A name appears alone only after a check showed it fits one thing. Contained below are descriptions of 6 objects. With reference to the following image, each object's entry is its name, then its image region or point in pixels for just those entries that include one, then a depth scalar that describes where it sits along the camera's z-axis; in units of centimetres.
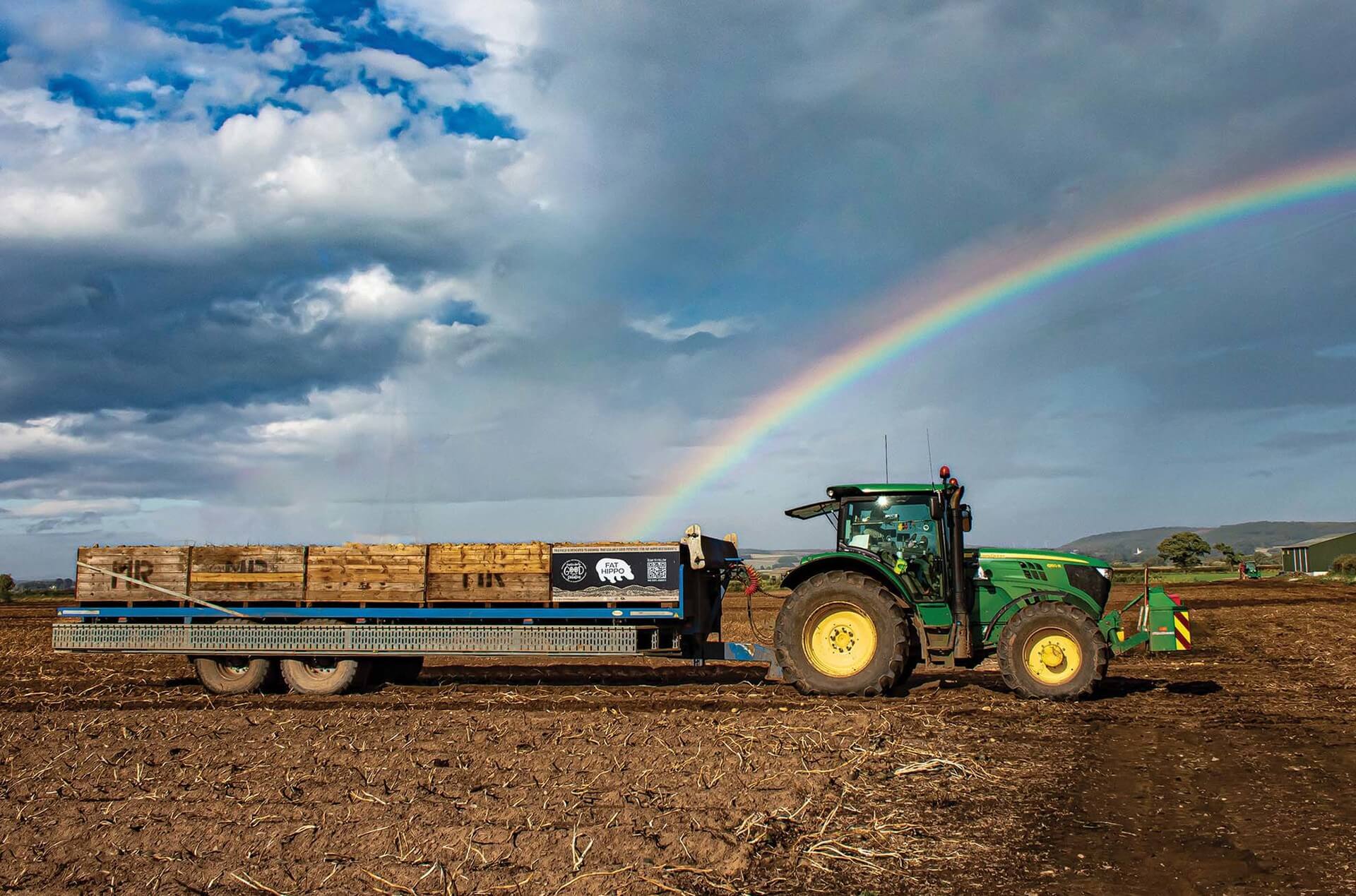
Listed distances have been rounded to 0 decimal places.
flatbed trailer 1245
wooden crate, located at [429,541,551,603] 1276
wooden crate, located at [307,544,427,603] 1310
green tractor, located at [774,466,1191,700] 1135
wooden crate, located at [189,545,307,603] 1338
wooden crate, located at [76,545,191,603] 1362
